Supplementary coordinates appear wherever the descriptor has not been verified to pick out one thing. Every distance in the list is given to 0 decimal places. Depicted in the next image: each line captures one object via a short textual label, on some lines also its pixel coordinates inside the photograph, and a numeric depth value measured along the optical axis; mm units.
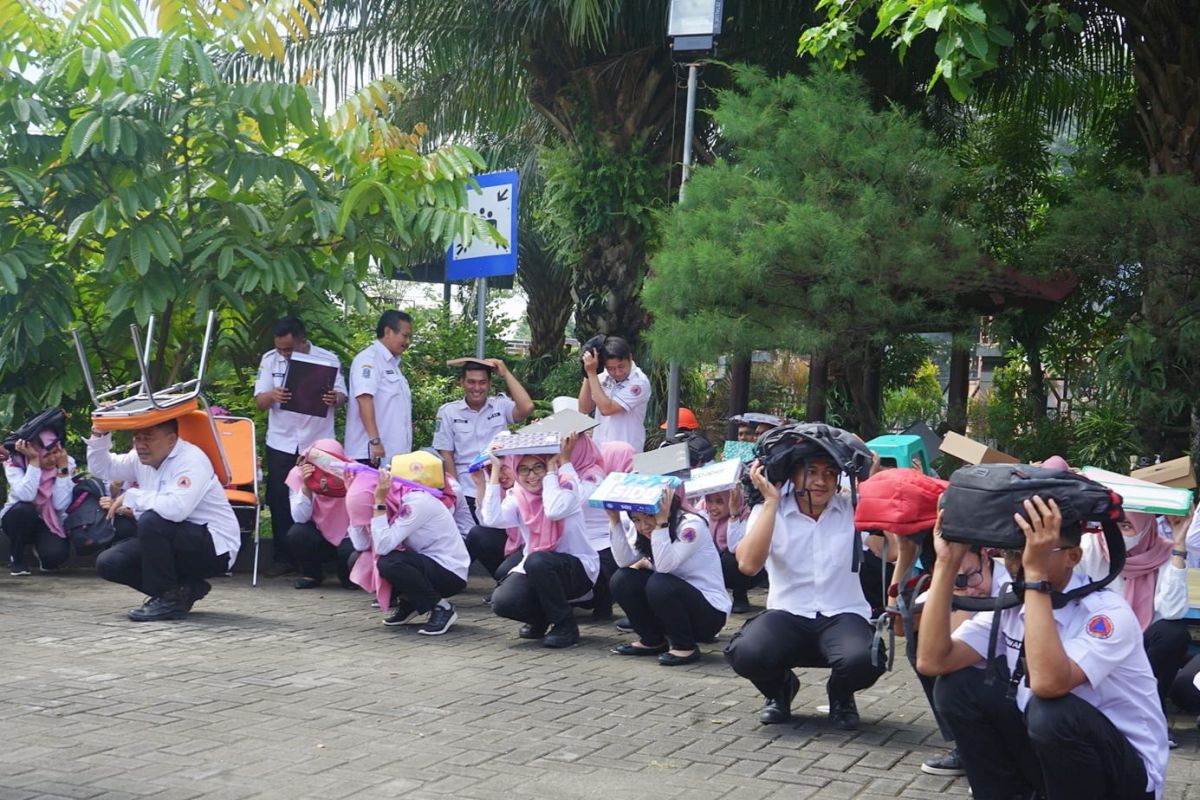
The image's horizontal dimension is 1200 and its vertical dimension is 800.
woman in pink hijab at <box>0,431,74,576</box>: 10312
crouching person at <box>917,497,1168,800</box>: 4137
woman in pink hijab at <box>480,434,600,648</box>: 8359
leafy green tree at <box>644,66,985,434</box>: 9672
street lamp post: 10453
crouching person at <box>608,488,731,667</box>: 7656
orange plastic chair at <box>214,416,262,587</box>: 10344
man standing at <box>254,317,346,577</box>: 10648
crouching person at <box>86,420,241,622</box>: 8766
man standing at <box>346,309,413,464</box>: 10633
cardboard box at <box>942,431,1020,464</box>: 7473
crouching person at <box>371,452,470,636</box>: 8586
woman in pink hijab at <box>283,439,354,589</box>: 9922
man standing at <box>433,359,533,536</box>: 10609
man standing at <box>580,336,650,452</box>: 10266
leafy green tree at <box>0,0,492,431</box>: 10156
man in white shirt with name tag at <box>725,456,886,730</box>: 6457
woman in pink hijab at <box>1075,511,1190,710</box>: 6613
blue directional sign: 10875
